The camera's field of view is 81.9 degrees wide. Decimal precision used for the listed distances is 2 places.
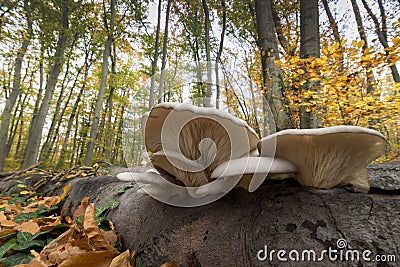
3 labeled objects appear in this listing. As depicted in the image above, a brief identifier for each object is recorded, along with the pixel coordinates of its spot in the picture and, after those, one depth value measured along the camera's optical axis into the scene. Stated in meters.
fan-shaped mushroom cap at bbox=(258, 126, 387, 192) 0.21
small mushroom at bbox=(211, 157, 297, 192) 0.22
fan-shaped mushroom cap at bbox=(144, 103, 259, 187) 0.23
